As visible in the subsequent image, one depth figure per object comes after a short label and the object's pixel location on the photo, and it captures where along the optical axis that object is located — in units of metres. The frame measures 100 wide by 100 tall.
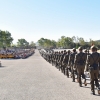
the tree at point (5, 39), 121.62
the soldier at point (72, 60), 12.56
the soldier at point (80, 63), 10.76
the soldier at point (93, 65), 8.95
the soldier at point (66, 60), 14.75
